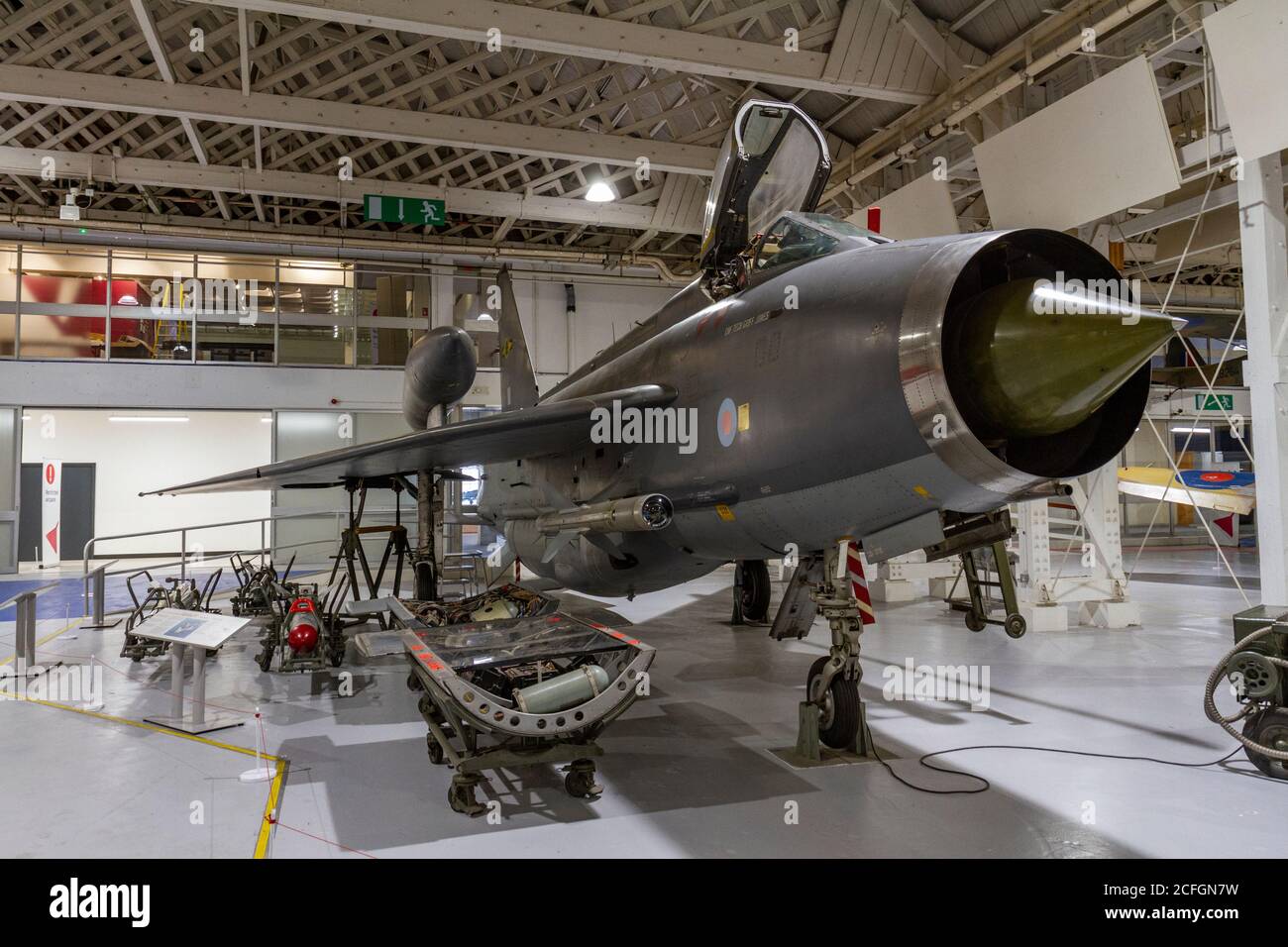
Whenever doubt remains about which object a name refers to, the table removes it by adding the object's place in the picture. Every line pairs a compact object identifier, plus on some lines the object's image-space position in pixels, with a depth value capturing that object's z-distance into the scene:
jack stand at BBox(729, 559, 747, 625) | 10.09
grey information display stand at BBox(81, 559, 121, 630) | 9.76
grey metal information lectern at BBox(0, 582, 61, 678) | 7.21
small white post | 4.42
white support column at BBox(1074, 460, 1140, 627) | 9.46
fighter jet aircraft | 3.16
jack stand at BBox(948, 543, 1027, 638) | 5.99
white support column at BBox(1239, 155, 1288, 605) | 5.82
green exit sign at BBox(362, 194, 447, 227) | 13.80
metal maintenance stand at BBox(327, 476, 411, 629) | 8.62
